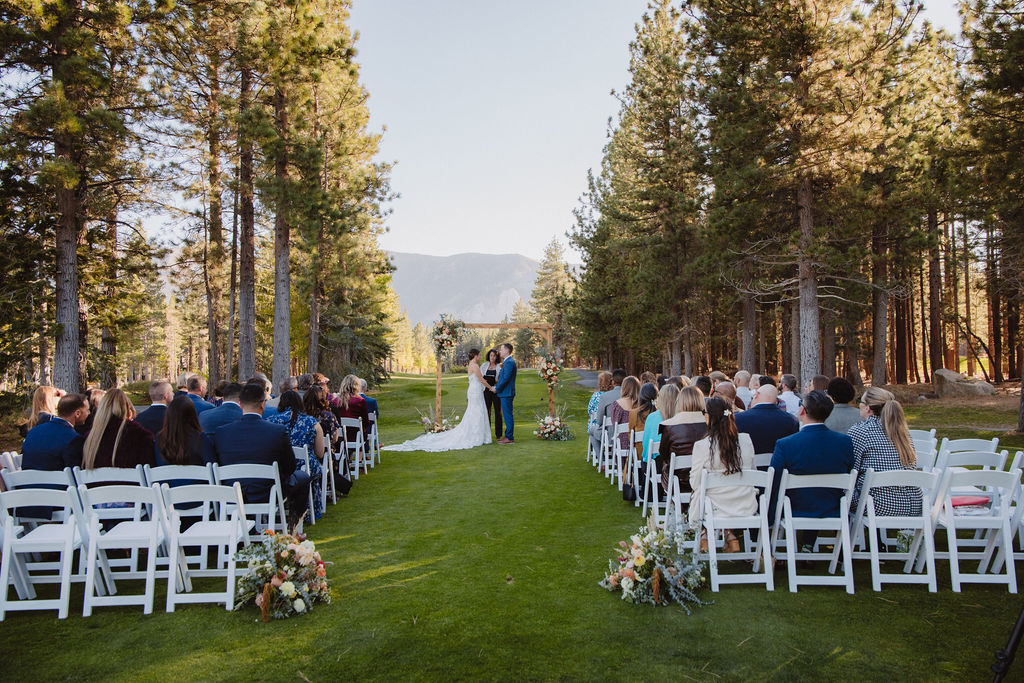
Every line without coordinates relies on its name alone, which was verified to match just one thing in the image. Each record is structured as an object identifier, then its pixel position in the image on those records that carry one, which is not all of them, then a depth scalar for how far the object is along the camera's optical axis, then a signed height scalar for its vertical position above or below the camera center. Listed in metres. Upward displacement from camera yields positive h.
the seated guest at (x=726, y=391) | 6.68 -0.38
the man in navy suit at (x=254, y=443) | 5.54 -0.71
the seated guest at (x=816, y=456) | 4.74 -0.77
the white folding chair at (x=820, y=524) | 4.53 -1.22
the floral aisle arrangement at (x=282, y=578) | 4.27 -1.49
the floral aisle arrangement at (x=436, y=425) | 13.90 -1.48
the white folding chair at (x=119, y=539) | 4.31 -1.22
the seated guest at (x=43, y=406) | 5.84 -0.39
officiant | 13.22 -0.52
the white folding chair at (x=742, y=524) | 4.60 -1.24
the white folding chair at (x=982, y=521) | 4.50 -1.25
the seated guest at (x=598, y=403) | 9.95 -0.79
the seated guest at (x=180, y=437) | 5.46 -0.64
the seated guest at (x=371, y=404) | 10.48 -0.74
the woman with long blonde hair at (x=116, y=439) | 5.20 -0.63
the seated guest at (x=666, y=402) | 6.23 -0.45
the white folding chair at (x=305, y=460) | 6.54 -1.04
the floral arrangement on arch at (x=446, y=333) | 14.45 +0.59
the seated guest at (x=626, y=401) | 8.45 -0.59
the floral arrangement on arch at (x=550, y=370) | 14.47 -0.29
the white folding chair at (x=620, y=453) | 7.98 -1.21
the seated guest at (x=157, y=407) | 6.32 -0.44
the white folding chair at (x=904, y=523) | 4.45 -1.23
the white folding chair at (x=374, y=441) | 10.34 -1.35
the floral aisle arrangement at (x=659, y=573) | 4.39 -1.51
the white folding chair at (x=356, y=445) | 9.27 -1.26
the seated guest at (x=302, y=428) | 6.73 -0.71
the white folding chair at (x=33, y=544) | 4.23 -1.22
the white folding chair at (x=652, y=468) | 6.26 -1.14
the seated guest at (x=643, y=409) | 7.88 -0.66
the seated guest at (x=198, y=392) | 7.71 -0.37
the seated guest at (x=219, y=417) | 6.75 -0.58
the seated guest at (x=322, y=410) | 7.37 -0.59
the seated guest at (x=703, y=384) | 7.82 -0.35
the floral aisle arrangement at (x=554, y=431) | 13.54 -1.57
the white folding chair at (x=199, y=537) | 4.40 -1.24
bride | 12.57 -1.39
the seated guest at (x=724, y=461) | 4.82 -0.81
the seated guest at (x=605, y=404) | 9.59 -0.73
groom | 12.80 -0.61
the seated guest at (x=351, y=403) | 10.00 -0.67
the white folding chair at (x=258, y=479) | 5.02 -1.00
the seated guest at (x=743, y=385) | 9.20 -0.49
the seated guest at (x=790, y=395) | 8.35 -0.55
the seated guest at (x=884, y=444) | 5.00 -0.72
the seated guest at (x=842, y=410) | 5.95 -0.55
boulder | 20.80 -1.14
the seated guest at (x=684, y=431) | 5.84 -0.69
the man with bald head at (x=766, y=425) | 5.89 -0.66
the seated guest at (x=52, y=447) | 5.26 -0.69
